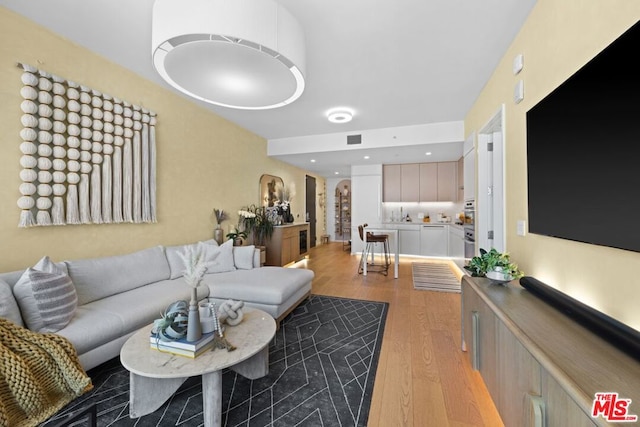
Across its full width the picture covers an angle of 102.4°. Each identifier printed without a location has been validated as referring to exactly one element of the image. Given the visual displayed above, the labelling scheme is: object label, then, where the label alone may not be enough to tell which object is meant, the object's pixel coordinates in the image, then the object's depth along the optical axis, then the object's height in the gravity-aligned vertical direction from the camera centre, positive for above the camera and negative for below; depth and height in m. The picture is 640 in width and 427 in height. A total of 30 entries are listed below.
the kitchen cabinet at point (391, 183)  6.96 +0.79
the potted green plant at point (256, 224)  4.84 -0.20
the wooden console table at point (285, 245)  5.20 -0.68
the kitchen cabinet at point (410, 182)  6.78 +0.80
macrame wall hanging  2.17 +0.59
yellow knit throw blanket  1.23 -0.85
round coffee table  1.39 -0.83
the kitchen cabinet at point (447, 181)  6.43 +0.77
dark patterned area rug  1.56 -1.24
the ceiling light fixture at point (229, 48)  1.41 +0.99
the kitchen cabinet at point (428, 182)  6.61 +0.78
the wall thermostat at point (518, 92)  2.10 +0.99
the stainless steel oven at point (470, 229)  3.71 -0.27
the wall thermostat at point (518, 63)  2.14 +1.25
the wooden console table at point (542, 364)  0.78 -0.54
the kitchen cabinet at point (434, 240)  6.36 -0.70
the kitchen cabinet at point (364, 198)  7.02 +0.41
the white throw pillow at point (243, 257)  3.55 -0.61
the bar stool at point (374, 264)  4.88 -0.93
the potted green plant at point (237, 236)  4.23 -0.38
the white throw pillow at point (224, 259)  3.39 -0.61
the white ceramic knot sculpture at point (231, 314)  1.90 -0.75
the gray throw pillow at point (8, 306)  1.63 -0.58
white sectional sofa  1.78 -0.75
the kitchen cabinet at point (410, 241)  6.60 -0.75
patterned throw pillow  1.77 -0.60
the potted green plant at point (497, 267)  1.83 -0.42
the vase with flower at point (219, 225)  4.23 -0.19
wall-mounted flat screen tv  0.99 +0.28
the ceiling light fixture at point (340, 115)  4.06 +1.57
